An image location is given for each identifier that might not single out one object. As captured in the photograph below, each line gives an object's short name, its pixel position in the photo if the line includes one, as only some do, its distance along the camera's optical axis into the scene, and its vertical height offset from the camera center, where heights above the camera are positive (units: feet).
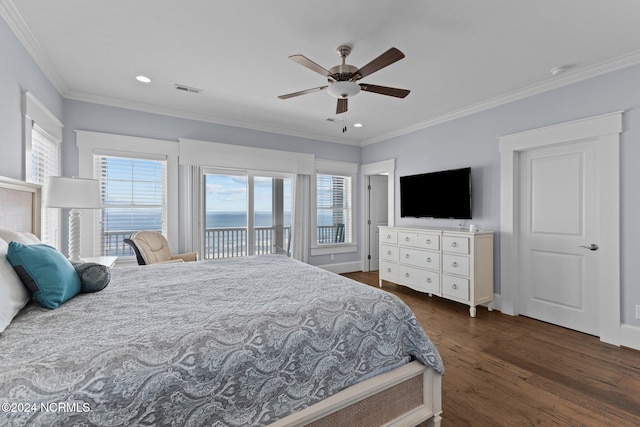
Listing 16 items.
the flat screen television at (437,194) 12.92 +0.98
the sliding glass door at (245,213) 14.83 +0.05
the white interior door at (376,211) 19.90 +0.22
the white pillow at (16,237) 5.30 -0.45
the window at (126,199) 12.28 +0.67
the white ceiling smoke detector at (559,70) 9.16 +4.74
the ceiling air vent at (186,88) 10.87 +4.92
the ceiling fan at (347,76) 6.94 +3.70
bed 2.96 -1.81
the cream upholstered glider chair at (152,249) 10.83 -1.41
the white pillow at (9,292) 3.78 -1.15
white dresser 11.45 -2.17
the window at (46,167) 9.04 +1.67
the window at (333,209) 18.31 +0.34
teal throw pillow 4.48 -0.97
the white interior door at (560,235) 9.72 -0.80
